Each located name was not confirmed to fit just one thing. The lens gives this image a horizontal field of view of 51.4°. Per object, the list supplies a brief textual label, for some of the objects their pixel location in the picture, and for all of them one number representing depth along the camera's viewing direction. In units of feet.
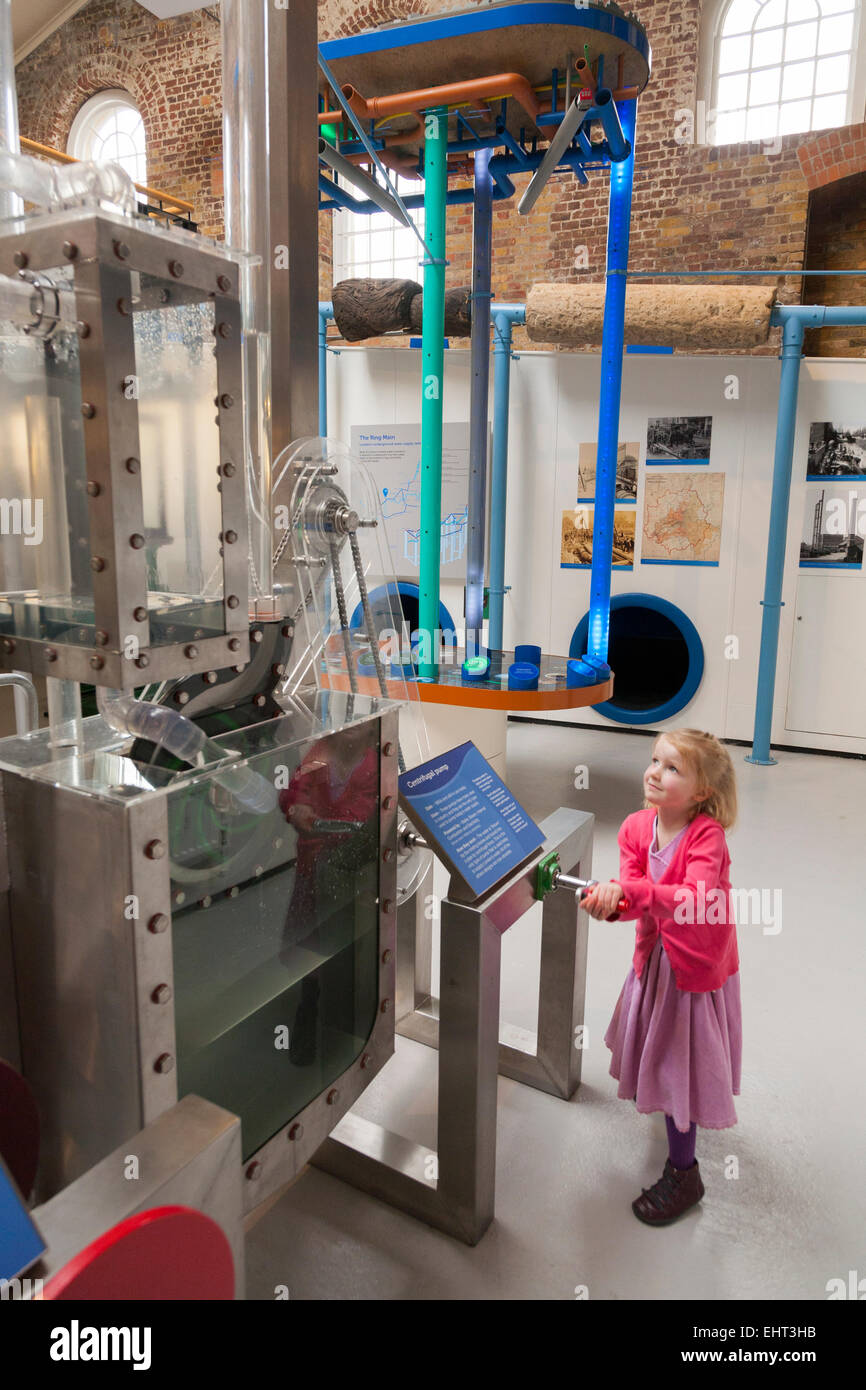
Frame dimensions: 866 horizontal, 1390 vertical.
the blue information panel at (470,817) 5.58
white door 17.48
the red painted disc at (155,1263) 2.43
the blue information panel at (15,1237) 2.33
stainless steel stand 5.65
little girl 5.82
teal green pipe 11.30
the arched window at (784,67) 19.38
